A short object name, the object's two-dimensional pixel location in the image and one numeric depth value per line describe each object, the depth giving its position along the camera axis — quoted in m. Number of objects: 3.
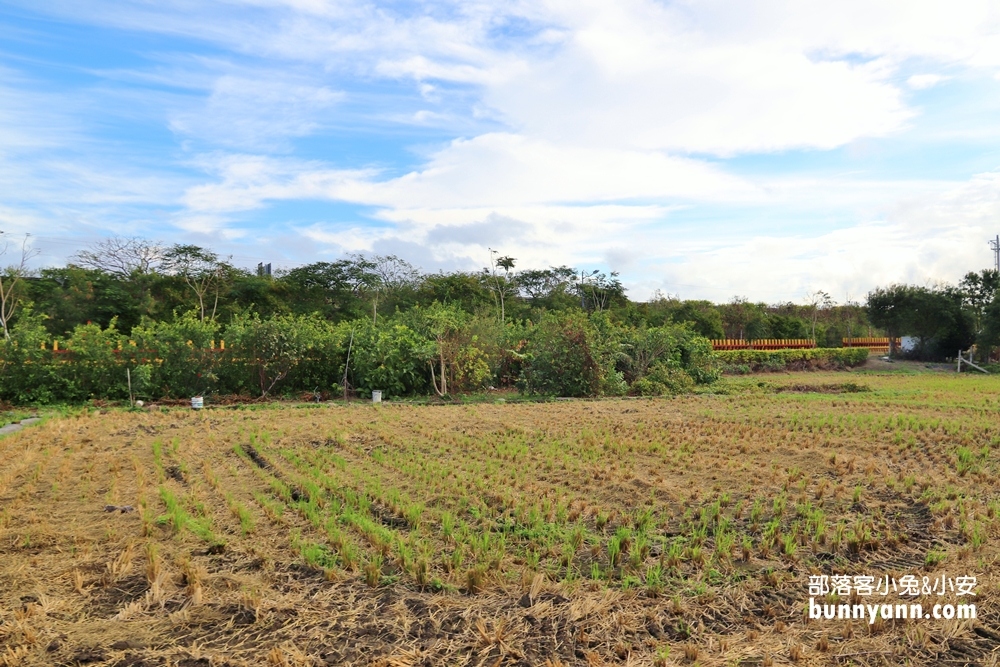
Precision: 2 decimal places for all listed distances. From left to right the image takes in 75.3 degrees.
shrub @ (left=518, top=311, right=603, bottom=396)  14.05
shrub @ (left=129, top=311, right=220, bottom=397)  12.34
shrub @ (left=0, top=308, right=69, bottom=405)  11.59
